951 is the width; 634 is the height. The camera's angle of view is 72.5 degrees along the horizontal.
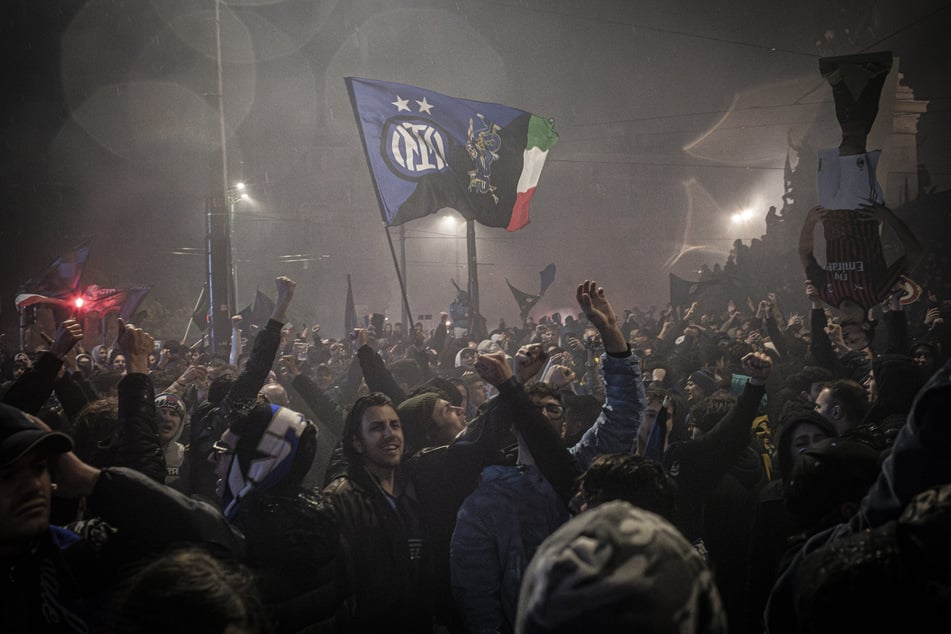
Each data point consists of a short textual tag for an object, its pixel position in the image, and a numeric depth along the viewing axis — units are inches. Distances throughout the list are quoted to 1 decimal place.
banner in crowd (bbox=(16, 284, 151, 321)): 448.5
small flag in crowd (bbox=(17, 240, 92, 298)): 457.8
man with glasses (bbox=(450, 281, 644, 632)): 114.0
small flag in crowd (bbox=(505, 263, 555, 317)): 684.7
